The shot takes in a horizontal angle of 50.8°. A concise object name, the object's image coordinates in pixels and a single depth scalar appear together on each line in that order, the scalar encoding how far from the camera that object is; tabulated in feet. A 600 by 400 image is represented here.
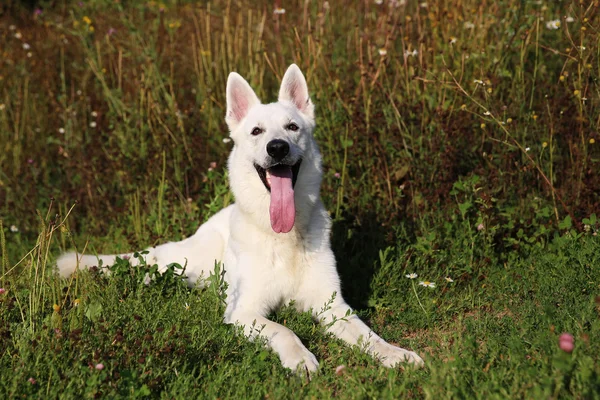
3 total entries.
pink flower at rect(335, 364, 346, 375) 10.41
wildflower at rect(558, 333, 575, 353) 7.82
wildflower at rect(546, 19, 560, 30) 16.53
